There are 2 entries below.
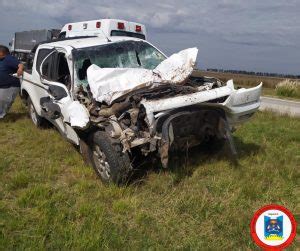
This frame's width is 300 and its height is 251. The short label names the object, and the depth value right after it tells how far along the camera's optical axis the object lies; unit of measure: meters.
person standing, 5.78
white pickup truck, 3.13
